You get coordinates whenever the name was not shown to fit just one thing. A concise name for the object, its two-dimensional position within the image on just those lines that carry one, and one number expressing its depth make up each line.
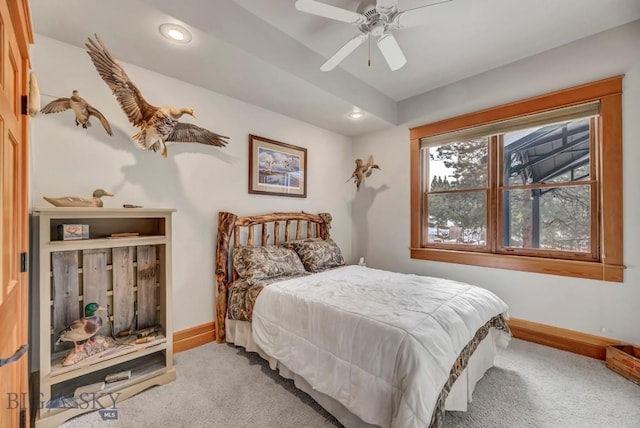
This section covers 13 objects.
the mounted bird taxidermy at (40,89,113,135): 1.79
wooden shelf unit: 1.59
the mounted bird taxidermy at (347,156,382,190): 3.64
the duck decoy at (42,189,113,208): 1.67
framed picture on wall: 3.02
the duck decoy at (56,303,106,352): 1.71
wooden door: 0.97
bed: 1.33
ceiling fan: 1.62
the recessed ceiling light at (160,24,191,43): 1.81
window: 2.30
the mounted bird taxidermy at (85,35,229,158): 1.68
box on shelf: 1.72
